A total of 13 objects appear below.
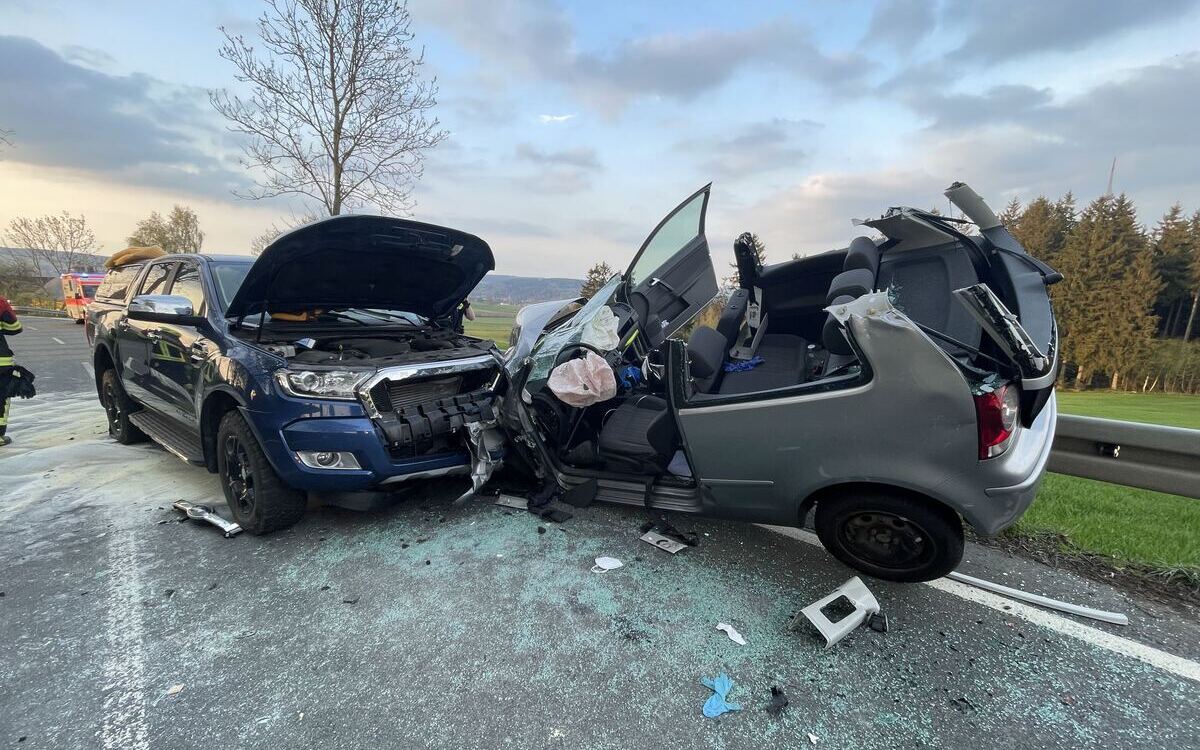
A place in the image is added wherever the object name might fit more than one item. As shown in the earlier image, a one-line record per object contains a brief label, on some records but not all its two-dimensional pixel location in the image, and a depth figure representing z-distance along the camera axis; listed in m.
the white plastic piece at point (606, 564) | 2.79
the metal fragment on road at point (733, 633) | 2.21
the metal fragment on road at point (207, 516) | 3.17
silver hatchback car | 2.09
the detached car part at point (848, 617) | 2.14
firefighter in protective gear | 5.08
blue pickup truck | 2.93
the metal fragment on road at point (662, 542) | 2.99
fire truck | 22.78
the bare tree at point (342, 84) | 8.05
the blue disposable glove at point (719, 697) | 1.84
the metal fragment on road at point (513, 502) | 3.59
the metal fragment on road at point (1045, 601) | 2.35
